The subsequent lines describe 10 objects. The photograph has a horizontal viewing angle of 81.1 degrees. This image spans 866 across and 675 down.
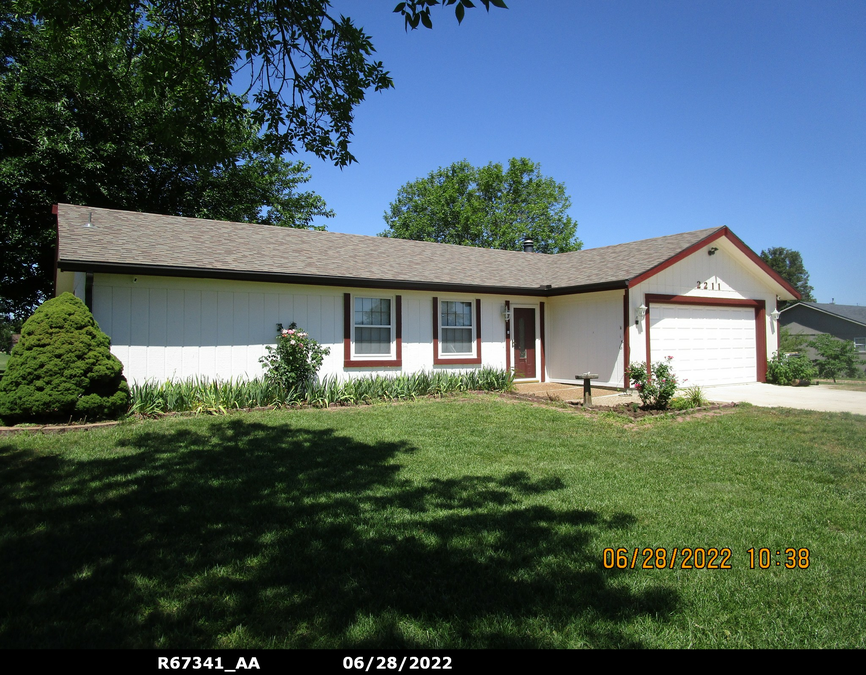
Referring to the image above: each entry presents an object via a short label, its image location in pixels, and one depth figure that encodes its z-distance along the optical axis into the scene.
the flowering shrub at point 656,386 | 9.85
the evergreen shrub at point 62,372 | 7.73
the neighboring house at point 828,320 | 32.03
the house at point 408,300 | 10.22
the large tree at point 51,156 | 16.95
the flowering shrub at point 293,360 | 10.84
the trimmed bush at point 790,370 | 14.91
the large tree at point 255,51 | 6.19
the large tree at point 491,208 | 38.72
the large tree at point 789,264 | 66.69
